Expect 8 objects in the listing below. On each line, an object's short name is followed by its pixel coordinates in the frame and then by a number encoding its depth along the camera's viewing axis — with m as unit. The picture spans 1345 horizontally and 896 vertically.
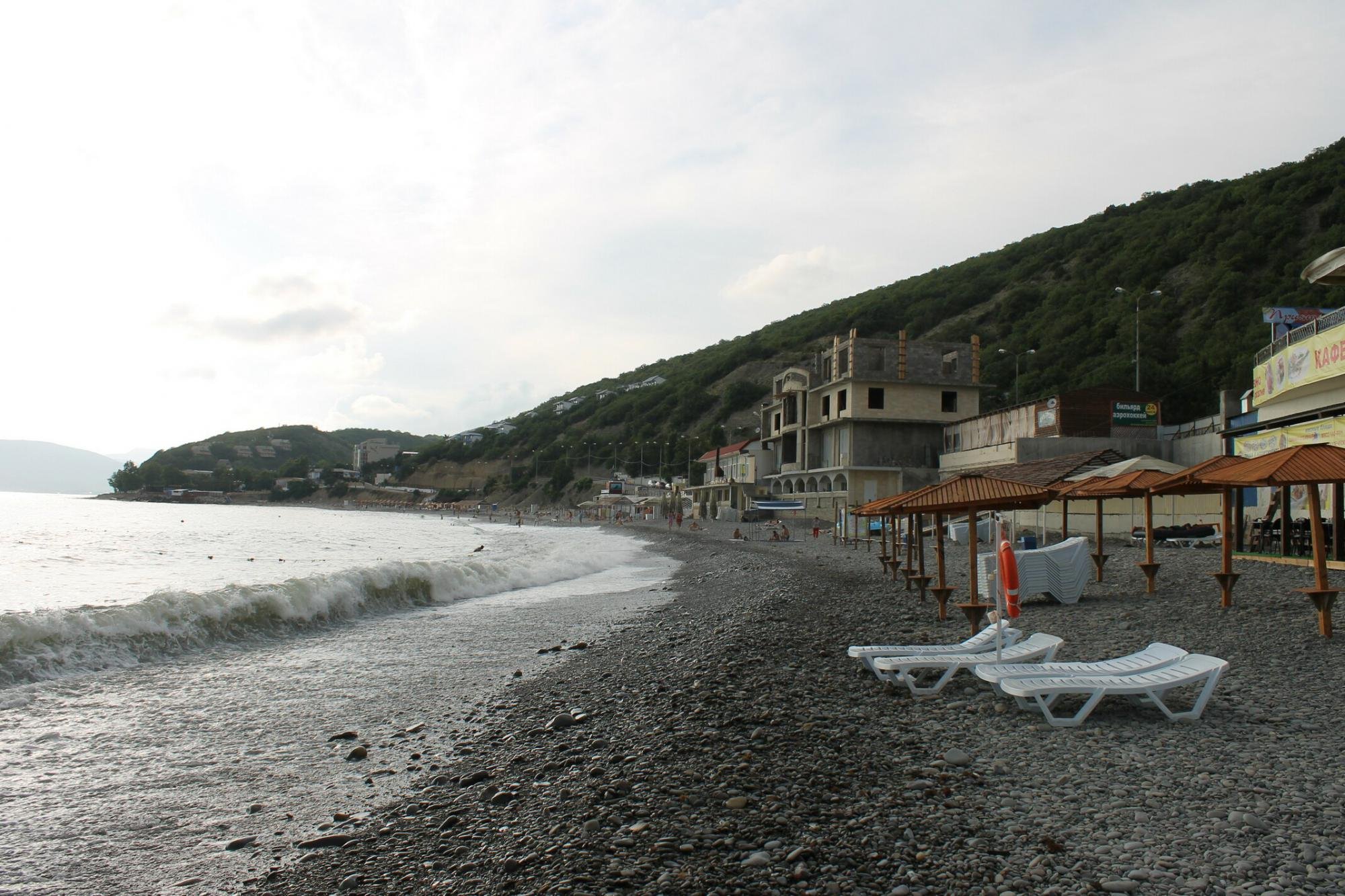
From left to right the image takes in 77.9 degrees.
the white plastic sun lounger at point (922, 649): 7.54
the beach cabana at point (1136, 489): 12.62
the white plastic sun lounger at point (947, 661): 6.99
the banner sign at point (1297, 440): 17.84
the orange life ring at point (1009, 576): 6.62
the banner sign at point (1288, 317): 27.89
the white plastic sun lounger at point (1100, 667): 6.25
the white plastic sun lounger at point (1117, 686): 5.78
